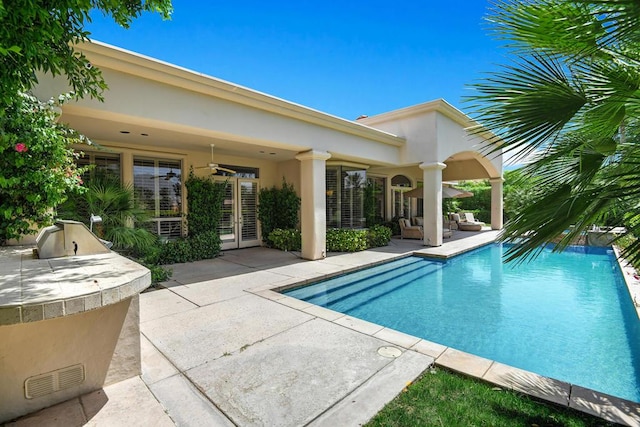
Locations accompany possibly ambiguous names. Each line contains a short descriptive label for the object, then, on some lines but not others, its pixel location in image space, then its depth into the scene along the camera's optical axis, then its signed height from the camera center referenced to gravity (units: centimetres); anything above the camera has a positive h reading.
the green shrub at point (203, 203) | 1075 +29
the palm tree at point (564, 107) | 241 +89
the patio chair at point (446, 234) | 1595 -136
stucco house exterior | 573 +204
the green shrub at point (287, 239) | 1189 -120
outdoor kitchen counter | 193 -57
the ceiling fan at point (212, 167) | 916 +139
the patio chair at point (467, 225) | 1986 -113
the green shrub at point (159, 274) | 702 -154
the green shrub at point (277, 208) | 1306 +8
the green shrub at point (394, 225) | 1651 -90
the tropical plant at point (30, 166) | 343 +57
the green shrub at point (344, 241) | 1183 -126
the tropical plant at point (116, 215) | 651 -7
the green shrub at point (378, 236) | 1304 -121
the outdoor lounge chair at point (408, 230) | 1535 -113
